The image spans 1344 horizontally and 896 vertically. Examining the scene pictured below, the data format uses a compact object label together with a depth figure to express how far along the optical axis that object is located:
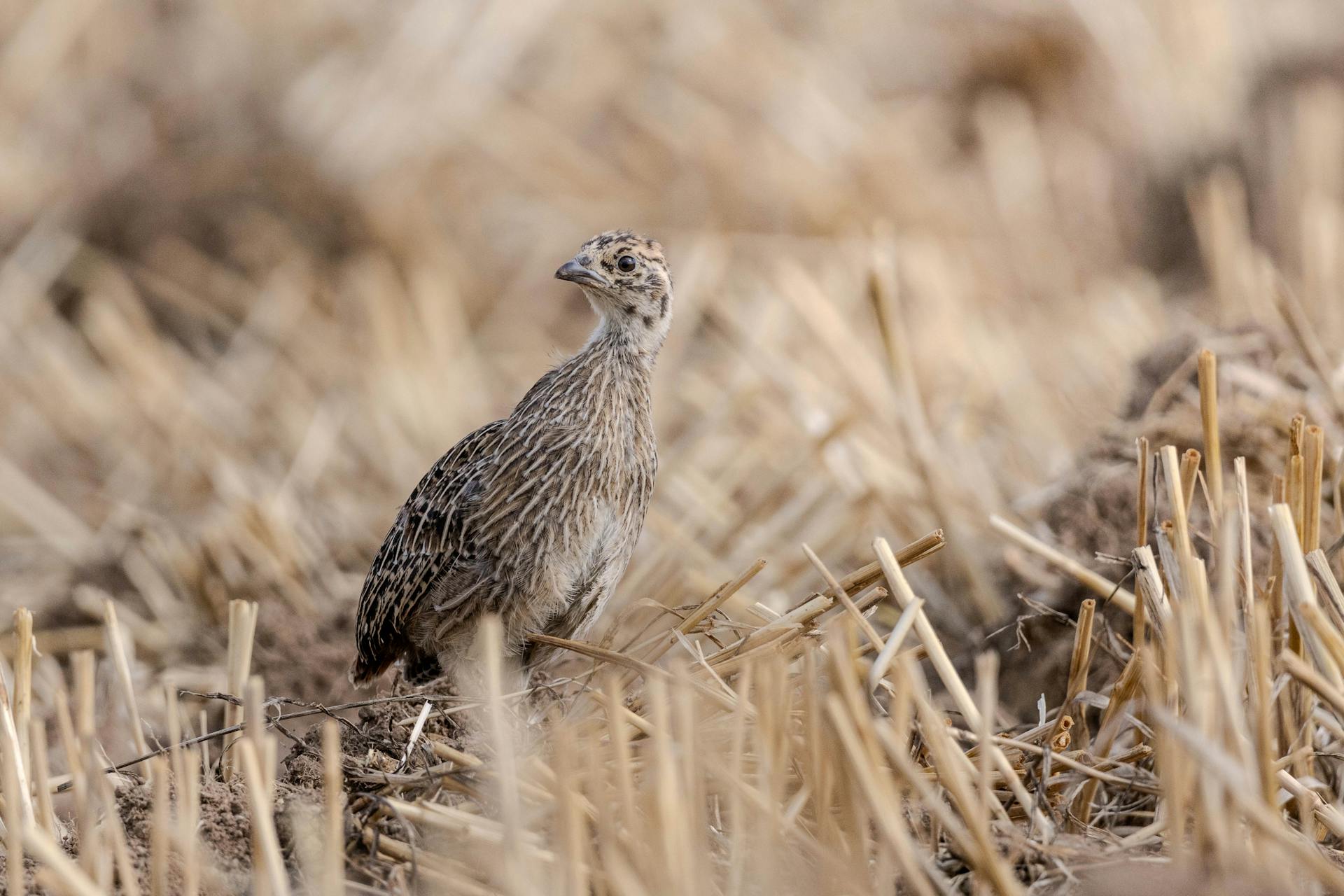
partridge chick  8.45
